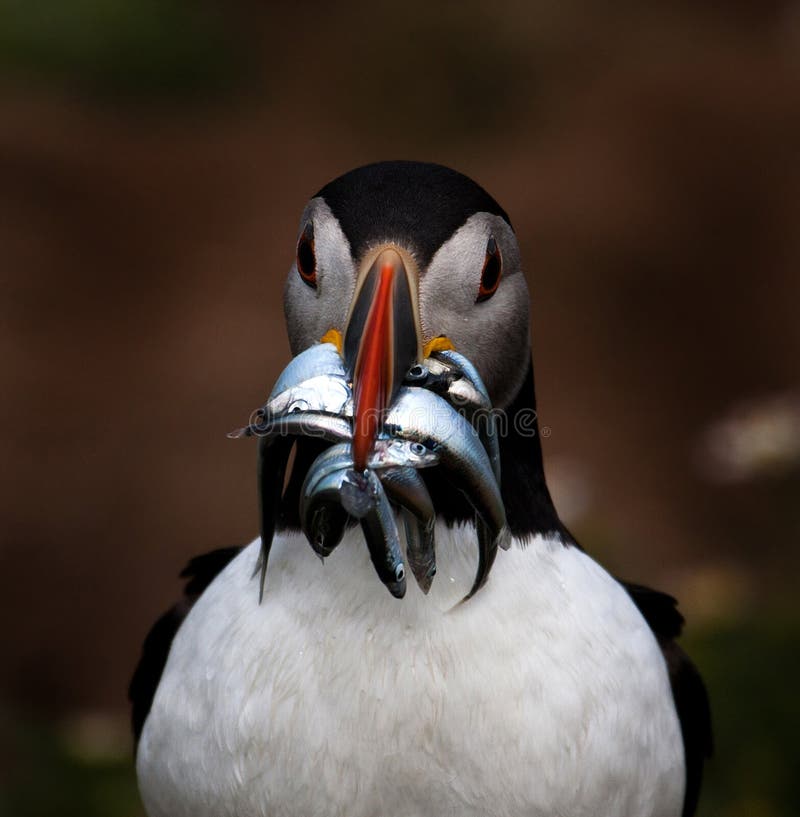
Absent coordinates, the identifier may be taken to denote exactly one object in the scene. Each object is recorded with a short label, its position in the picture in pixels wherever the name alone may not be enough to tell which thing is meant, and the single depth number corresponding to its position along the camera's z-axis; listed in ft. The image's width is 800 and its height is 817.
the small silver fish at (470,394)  15.67
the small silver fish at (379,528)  14.62
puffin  16.88
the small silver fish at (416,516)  14.97
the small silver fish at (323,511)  14.71
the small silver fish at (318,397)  14.88
